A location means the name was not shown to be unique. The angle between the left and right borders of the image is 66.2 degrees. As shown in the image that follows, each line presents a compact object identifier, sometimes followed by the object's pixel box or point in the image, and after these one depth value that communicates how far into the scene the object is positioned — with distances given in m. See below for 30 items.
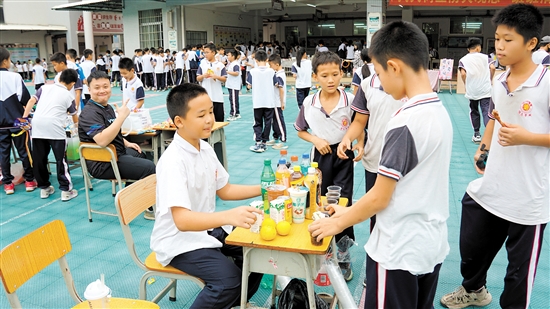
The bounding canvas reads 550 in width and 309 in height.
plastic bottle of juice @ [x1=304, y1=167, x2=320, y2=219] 2.24
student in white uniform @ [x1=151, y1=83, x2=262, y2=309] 2.01
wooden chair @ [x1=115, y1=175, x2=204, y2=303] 2.23
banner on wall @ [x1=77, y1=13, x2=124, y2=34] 22.63
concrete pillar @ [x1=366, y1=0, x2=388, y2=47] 14.57
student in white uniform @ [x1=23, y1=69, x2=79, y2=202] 4.70
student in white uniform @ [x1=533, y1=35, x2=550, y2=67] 8.57
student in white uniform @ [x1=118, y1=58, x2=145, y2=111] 5.57
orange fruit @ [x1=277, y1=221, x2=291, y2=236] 2.00
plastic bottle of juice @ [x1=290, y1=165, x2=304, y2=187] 2.28
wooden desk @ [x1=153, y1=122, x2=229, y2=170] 4.84
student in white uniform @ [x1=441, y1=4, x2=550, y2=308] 2.12
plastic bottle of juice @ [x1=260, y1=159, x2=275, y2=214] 2.21
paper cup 2.11
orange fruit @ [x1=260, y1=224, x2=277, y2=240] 1.96
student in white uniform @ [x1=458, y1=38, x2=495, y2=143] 6.81
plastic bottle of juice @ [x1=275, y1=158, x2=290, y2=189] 2.27
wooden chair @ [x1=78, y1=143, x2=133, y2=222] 3.96
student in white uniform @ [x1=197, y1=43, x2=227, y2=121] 7.45
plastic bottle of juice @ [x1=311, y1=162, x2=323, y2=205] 2.36
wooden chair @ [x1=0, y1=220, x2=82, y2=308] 1.74
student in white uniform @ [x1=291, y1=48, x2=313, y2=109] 8.73
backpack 2.26
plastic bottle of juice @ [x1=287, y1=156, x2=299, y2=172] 2.50
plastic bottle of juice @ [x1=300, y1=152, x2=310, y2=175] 2.44
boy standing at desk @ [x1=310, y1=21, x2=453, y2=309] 1.55
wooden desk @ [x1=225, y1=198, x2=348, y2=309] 1.92
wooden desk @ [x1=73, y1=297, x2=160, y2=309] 1.84
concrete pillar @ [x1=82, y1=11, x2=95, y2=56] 19.37
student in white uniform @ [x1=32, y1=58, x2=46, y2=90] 13.10
